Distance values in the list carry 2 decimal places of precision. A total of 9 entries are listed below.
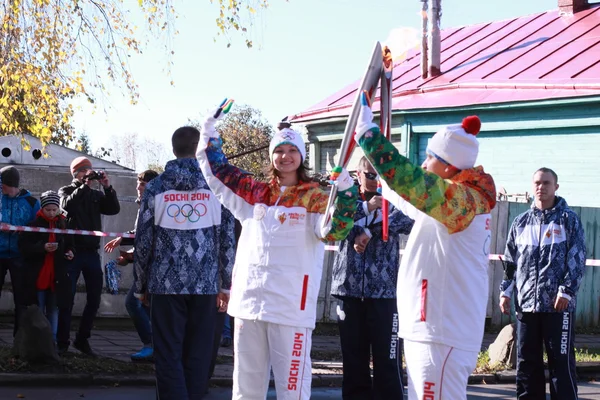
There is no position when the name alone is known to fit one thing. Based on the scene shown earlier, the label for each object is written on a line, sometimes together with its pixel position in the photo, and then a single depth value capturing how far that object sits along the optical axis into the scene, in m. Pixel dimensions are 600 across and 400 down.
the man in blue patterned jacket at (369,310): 6.67
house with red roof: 15.84
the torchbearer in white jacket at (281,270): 5.14
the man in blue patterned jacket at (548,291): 7.41
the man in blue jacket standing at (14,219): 9.55
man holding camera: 9.30
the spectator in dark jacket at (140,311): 8.93
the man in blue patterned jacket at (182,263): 6.09
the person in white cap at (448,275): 4.56
